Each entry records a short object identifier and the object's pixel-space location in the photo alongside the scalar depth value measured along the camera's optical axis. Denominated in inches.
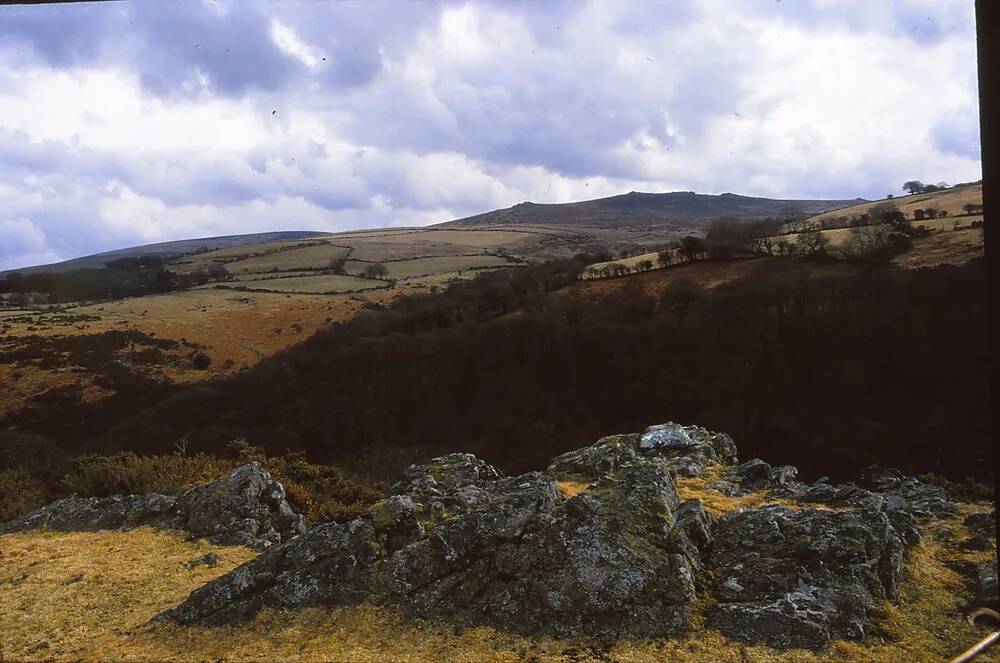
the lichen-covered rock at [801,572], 217.5
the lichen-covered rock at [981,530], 286.7
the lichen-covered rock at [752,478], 392.2
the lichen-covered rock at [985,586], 232.5
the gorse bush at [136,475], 443.5
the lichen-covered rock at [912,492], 354.0
